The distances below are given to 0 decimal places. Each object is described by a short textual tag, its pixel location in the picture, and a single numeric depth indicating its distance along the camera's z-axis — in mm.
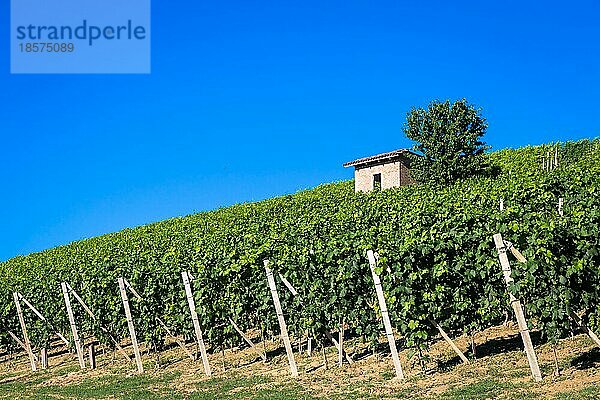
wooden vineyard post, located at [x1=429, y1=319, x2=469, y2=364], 9759
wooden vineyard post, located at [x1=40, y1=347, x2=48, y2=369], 16434
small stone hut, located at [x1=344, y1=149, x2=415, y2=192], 37719
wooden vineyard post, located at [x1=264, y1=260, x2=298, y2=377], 11062
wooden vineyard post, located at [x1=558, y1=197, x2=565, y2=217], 15490
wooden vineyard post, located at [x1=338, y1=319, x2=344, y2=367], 11047
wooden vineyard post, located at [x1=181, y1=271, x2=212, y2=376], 12328
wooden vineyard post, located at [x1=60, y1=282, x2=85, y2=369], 15227
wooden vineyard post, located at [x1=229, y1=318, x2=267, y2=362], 12758
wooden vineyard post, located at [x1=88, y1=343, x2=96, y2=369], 14914
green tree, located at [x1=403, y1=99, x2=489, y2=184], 34688
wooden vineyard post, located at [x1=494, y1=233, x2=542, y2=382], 8273
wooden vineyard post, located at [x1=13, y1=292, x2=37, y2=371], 16266
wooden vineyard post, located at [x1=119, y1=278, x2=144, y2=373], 13672
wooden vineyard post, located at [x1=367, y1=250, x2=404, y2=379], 9703
